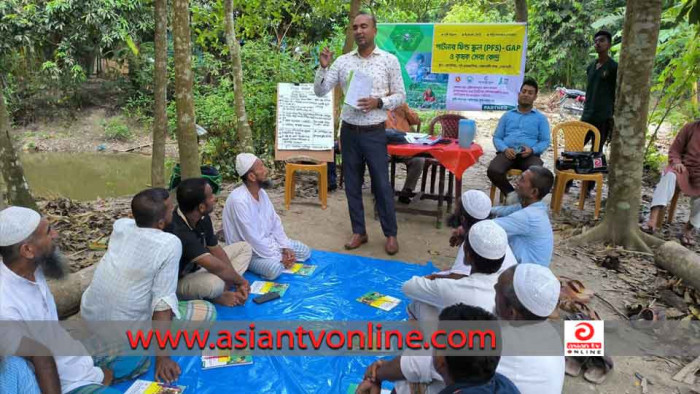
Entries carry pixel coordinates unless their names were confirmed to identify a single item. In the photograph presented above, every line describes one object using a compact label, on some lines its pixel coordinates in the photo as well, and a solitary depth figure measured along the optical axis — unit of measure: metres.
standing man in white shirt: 4.17
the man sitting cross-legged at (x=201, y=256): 3.04
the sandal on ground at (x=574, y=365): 2.69
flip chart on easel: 6.17
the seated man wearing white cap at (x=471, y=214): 2.84
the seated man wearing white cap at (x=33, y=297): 1.87
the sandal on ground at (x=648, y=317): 3.19
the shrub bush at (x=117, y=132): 13.46
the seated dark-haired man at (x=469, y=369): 1.54
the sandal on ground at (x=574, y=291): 3.30
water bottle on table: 4.84
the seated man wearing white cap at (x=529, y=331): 1.72
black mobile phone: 3.31
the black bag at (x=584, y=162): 5.34
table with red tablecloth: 4.75
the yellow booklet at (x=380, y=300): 3.32
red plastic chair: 6.45
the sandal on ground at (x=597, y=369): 2.65
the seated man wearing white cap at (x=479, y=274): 2.23
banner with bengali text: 6.65
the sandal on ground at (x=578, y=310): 3.07
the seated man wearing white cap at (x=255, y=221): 3.72
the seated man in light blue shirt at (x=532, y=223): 3.11
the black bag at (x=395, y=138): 5.04
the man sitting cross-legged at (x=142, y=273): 2.41
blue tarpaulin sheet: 2.53
